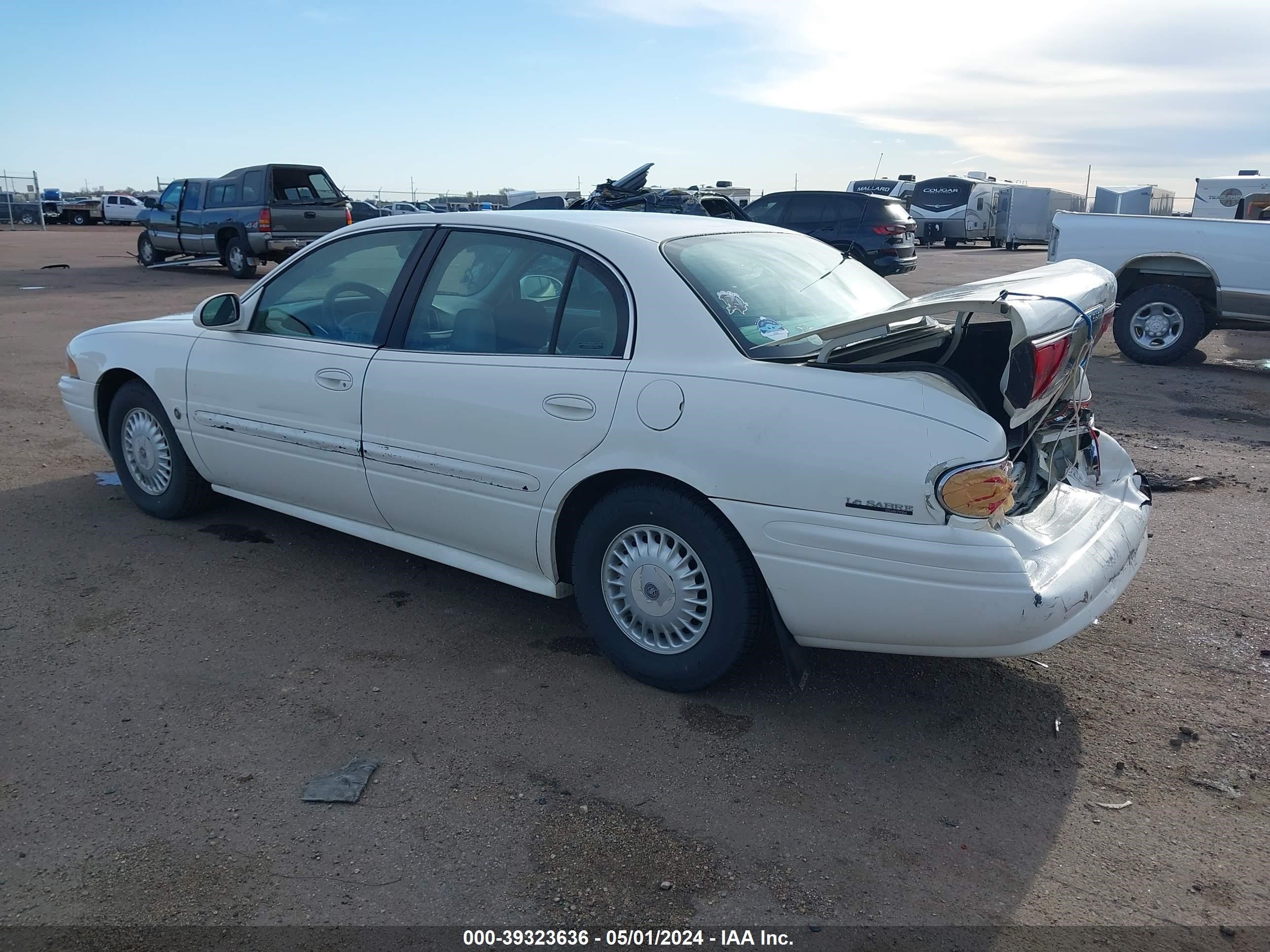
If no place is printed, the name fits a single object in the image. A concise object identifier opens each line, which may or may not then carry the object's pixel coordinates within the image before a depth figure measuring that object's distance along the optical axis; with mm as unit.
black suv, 17688
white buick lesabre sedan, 2957
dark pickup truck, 18141
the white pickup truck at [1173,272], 9852
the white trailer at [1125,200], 30859
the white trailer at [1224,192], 24203
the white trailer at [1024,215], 34219
